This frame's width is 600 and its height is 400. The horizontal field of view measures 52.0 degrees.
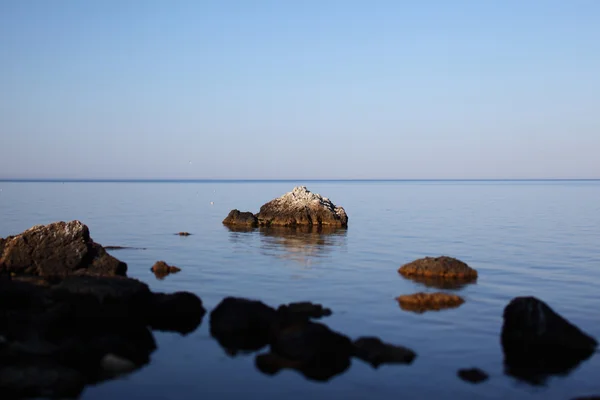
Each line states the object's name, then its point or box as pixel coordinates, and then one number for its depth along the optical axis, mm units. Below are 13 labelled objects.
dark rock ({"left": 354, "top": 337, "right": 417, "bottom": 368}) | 15000
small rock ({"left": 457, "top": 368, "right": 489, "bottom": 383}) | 13855
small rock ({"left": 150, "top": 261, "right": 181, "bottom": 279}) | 27953
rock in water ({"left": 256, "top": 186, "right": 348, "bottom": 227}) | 53969
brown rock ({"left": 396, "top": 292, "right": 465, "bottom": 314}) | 21016
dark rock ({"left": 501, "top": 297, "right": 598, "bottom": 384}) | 14805
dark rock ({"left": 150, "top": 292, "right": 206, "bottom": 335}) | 18625
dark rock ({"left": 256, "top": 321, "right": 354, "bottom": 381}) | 14516
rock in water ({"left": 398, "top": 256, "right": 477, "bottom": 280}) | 26678
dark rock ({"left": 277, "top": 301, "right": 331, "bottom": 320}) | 19141
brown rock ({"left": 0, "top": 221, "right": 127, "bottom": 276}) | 25688
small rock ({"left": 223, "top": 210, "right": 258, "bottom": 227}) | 54406
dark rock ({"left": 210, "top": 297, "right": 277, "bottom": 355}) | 16766
